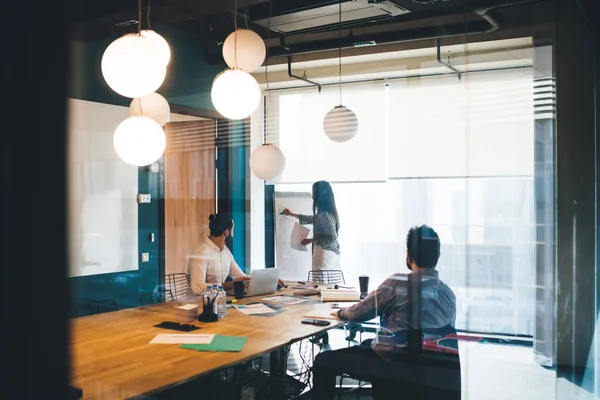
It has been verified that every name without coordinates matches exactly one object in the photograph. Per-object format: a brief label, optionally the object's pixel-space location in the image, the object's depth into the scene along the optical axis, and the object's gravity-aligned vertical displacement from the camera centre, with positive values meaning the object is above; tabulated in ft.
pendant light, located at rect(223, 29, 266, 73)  9.61 +2.65
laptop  12.28 -1.84
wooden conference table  6.63 -2.18
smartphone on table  9.80 -2.19
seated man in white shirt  12.71 -1.42
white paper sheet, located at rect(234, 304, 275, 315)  10.78 -2.18
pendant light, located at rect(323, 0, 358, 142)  13.88 +1.92
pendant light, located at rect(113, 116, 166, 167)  8.07 +0.91
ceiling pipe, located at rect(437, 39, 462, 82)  16.02 +4.03
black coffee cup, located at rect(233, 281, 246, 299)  12.06 -1.95
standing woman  14.47 -0.87
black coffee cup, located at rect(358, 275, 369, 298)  12.09 -1.88
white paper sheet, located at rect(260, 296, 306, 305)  11.83 -2.18
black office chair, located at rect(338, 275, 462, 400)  9.32 -3.01
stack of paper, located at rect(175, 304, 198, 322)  10.25 -2.17
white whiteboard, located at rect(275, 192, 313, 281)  15.70 -1.38
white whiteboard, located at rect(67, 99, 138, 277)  14.01 -0.15
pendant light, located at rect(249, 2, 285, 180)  11.51 +0.83
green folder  8.08 -2.17
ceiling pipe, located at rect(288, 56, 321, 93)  18.61 +4.29
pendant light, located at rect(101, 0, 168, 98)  6.94 +1.75
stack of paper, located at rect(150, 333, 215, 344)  8.47 -2.17
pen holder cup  9.95 -2.07
